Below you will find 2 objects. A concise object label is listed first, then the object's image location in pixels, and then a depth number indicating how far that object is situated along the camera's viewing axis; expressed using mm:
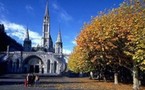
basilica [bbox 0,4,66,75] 58949
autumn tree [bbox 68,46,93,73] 20648
